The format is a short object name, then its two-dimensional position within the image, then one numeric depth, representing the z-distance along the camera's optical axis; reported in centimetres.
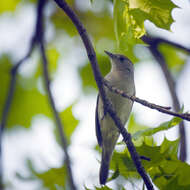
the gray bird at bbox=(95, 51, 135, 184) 937
